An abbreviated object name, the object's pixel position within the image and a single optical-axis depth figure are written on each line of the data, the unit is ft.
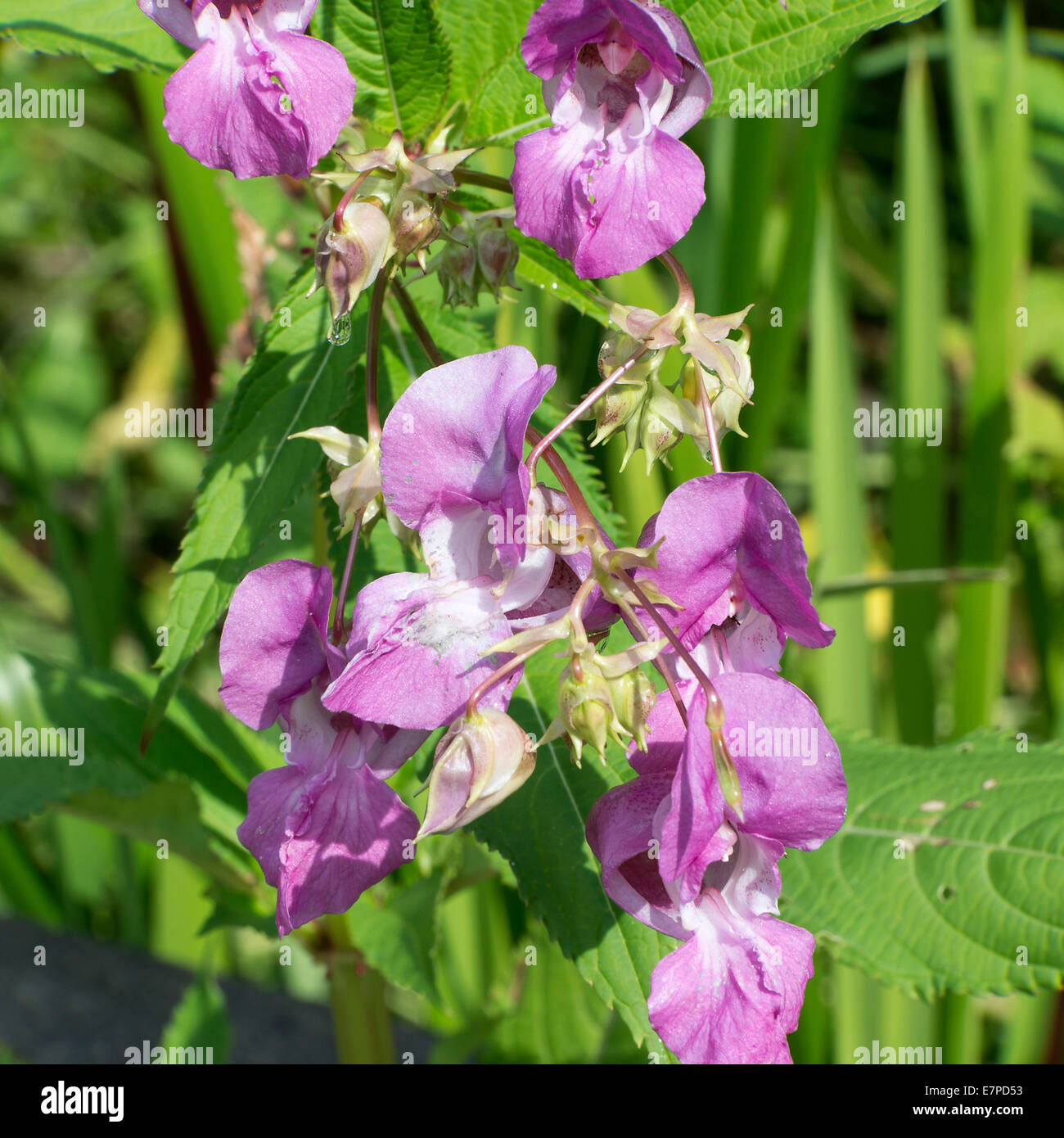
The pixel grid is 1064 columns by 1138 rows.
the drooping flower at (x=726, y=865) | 0.94
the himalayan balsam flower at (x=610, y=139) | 0.98
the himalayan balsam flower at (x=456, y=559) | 0.94
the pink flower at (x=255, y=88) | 0.99
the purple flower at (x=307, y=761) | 0.99
